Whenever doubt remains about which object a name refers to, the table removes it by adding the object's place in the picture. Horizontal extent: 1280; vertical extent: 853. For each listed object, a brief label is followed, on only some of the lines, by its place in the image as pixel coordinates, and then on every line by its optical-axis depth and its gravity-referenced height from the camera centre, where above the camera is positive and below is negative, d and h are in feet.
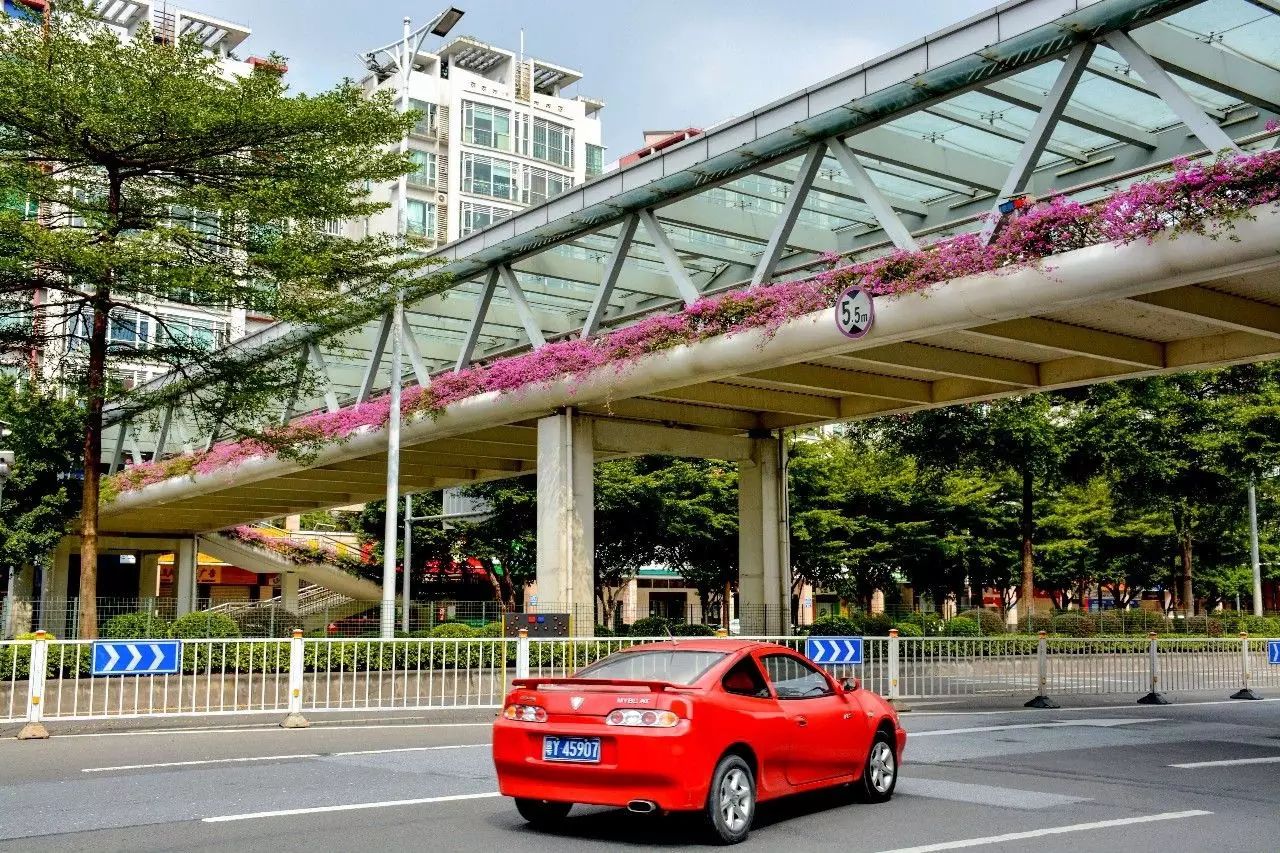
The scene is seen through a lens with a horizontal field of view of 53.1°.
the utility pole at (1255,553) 159.74 +4.13
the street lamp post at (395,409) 84.28 +12.48
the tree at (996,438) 120.78 +14.18
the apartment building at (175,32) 193.06 +107.40
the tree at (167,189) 65.46 +22.60
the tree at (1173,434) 120.98 +14.60
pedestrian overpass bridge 51.75 +19.35
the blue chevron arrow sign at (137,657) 50.96 -2.61
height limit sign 58.39 +12.62
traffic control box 71.72 -1.86
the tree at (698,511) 144.87 +8.94
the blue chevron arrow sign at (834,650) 62.85 -3.00
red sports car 26.30 -3.13
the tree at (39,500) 127.85 +9.65
